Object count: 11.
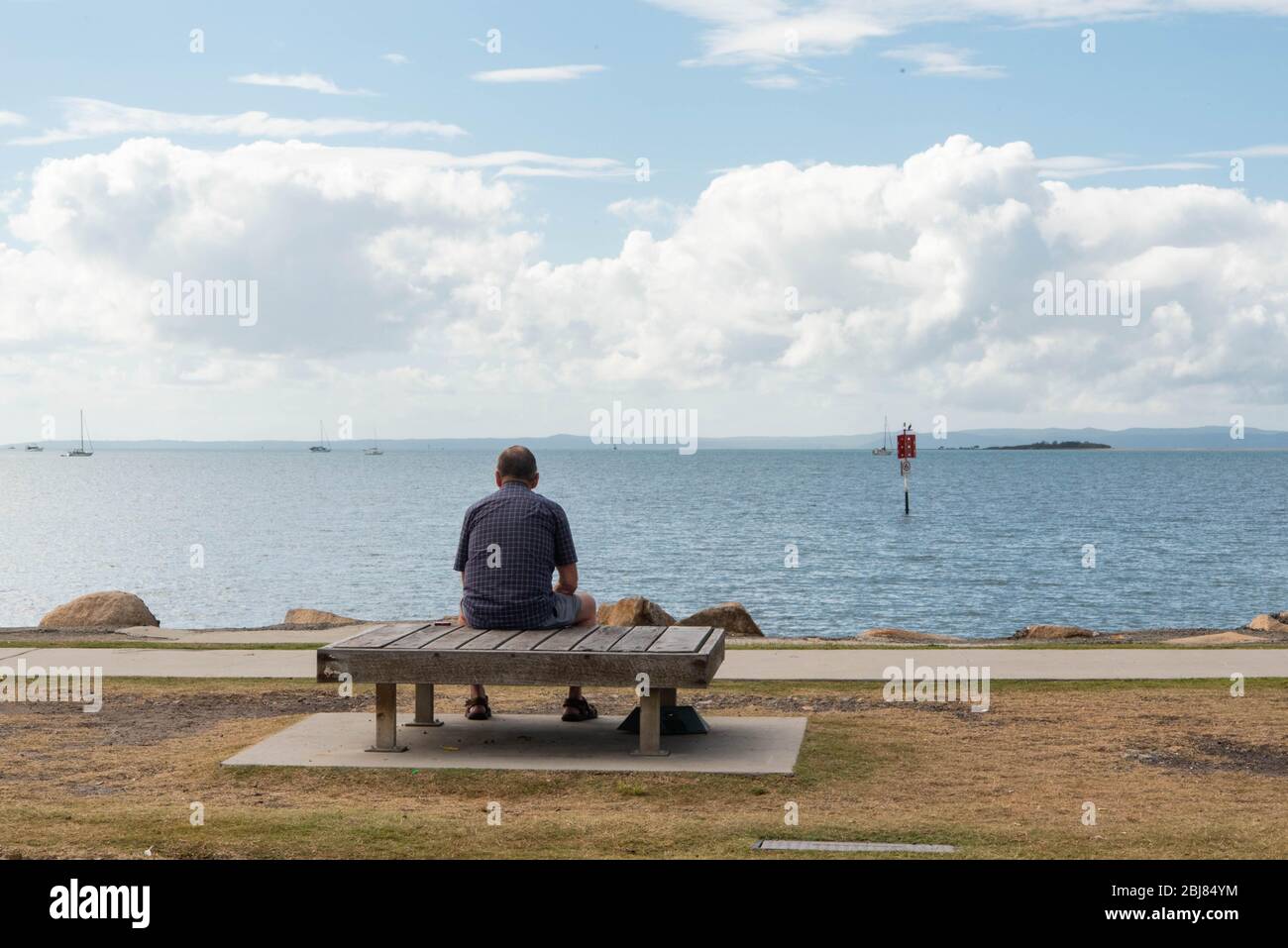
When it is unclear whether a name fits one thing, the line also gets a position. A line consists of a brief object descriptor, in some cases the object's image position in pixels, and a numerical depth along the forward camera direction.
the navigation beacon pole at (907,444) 88.69
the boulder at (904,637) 19.14
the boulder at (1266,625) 19.05
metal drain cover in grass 6.02
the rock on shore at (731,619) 19.41
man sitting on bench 8.54
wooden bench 7.88
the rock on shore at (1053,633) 20.97
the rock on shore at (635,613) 17.77
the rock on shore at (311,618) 22.18
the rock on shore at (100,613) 19.97
